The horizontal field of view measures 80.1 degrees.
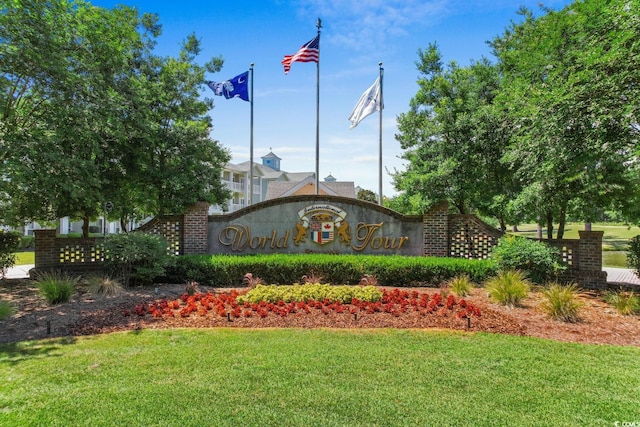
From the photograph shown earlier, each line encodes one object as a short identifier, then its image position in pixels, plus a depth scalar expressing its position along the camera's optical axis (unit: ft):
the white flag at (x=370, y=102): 52.90
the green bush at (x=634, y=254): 33.99
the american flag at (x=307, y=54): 50.72
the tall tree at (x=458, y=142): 40.55
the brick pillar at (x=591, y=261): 32.60
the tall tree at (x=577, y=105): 23.39
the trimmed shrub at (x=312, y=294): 24.81
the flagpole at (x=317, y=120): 52.65
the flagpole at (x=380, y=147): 52.34
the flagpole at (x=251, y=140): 60.84
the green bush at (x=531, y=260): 31.17
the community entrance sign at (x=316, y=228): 38.40
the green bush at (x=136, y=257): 30.89
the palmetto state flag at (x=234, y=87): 53.26
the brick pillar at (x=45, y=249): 35.70
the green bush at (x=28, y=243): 80.26
